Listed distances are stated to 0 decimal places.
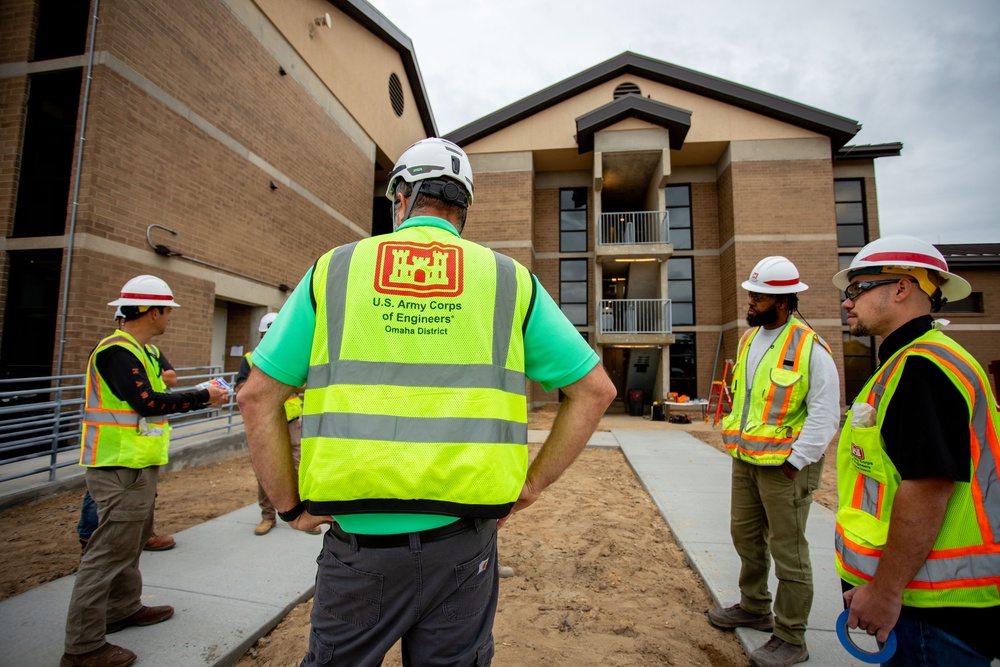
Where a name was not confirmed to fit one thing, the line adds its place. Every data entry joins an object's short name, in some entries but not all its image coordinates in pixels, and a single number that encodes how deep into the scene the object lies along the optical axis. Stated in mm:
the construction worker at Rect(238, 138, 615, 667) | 1197
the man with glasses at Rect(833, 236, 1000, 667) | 1400
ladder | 14695
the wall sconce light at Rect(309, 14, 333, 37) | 12938
